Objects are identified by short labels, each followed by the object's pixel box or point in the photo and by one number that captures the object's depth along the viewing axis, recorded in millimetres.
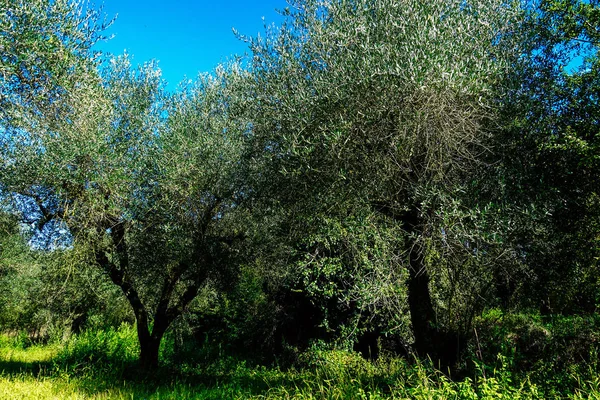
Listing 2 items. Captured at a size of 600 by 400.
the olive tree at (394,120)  6094
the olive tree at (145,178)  7848
